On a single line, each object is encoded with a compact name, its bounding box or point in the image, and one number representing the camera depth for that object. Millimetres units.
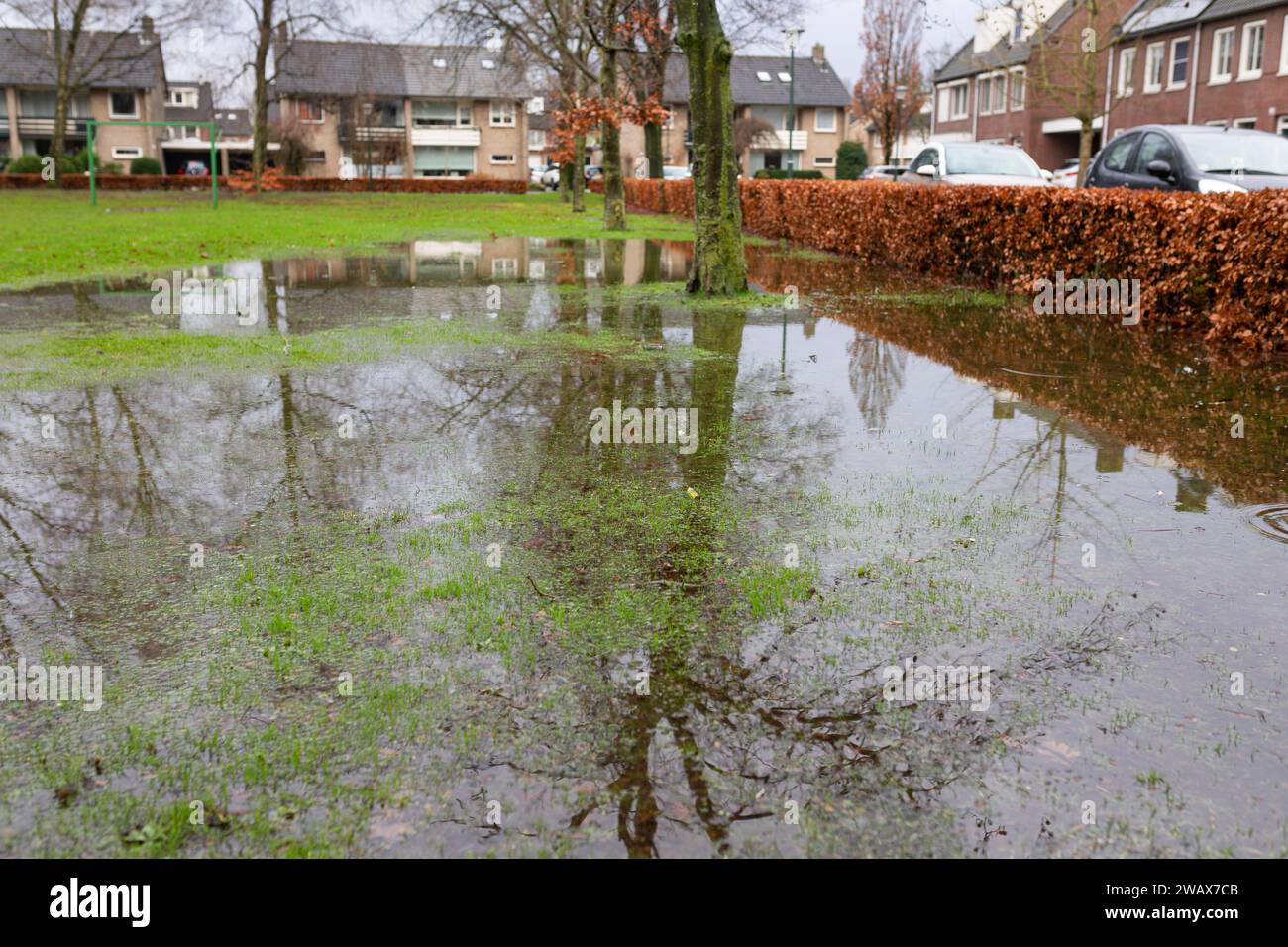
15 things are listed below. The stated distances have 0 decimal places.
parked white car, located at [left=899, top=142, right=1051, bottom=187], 18422
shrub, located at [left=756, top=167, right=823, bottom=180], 57812
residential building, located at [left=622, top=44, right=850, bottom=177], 76125
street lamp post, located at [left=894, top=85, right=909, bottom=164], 53969
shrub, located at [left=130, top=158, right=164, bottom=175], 59906
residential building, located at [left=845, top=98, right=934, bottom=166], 78188
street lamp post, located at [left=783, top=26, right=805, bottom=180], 31856
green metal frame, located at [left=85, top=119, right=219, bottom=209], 36919
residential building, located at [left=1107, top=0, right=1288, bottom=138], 35188
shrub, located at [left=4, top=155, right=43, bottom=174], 54344
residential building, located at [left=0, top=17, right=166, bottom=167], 69250
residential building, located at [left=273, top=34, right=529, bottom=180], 71688
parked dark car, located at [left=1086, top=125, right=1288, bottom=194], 12703
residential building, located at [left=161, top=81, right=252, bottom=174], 81062
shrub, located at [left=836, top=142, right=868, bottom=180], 60125
